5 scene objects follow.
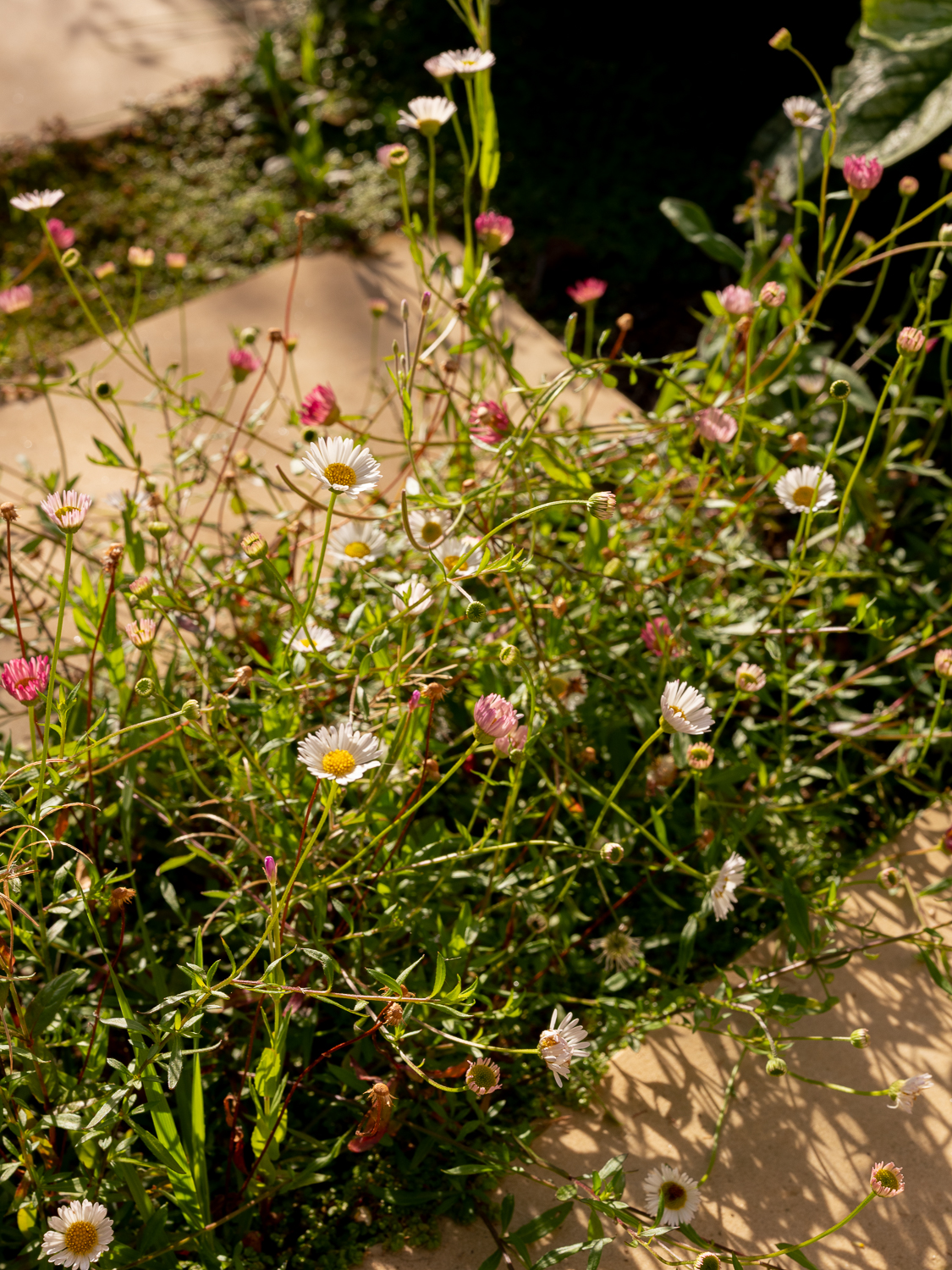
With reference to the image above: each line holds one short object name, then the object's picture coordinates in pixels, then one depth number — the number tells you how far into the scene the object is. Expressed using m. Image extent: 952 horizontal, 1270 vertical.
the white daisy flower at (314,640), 0.57
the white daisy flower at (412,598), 0.52
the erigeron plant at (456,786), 0.53
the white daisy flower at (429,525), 0.58
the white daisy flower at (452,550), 0.58
